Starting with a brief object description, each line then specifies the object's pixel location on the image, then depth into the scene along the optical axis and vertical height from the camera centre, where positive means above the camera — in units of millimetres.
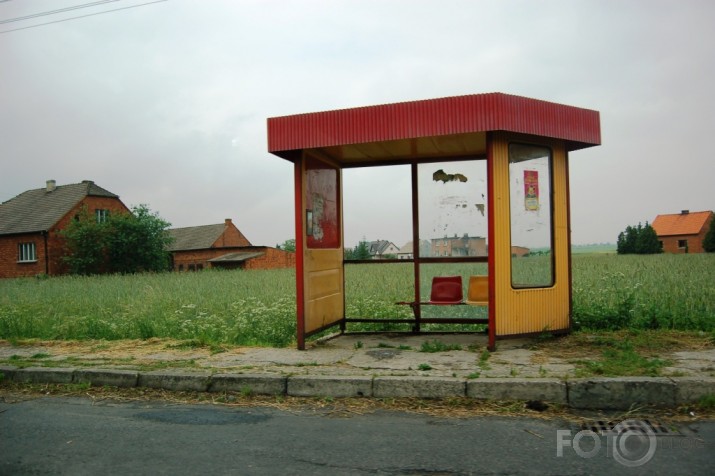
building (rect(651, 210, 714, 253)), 82581 +1548
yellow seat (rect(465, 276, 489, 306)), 7965 -702
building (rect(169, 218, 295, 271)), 51375 -378
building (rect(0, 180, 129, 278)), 42500 +2477
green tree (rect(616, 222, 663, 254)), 76500 -92
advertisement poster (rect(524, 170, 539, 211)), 7098 +717
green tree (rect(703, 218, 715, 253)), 66062 -94
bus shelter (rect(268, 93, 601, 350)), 6508 +720
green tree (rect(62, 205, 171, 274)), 41841 +547
